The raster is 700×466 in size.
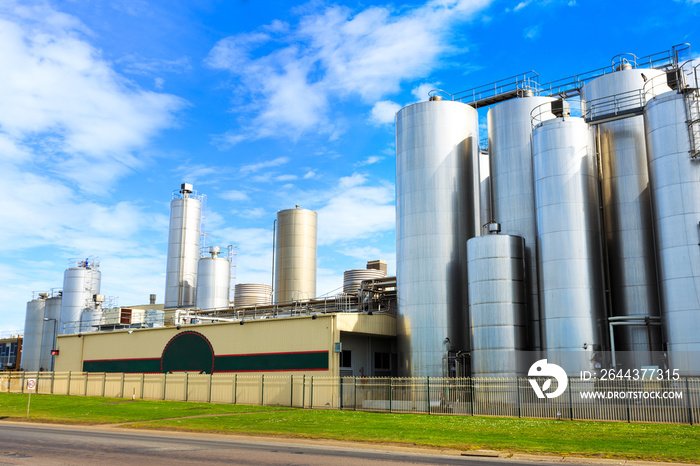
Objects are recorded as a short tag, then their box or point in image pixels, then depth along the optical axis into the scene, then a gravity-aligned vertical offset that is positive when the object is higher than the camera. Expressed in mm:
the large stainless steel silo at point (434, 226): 37500 +8381
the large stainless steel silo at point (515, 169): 38125 +12049
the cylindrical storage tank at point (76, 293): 64375 +6912
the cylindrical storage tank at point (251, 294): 56531 +5916
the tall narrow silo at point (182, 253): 62500 +10722
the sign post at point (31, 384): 33316 -1250
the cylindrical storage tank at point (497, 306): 33688 +2958
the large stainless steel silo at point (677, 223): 29375 +6641
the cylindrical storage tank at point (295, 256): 56062 +9316
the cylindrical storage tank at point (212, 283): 60125 +7339
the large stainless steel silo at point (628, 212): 33531 +8493
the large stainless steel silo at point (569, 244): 32625 +6265
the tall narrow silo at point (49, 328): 68812 +3528
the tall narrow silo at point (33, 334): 69688 +2919
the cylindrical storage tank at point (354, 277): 46781 +6255
